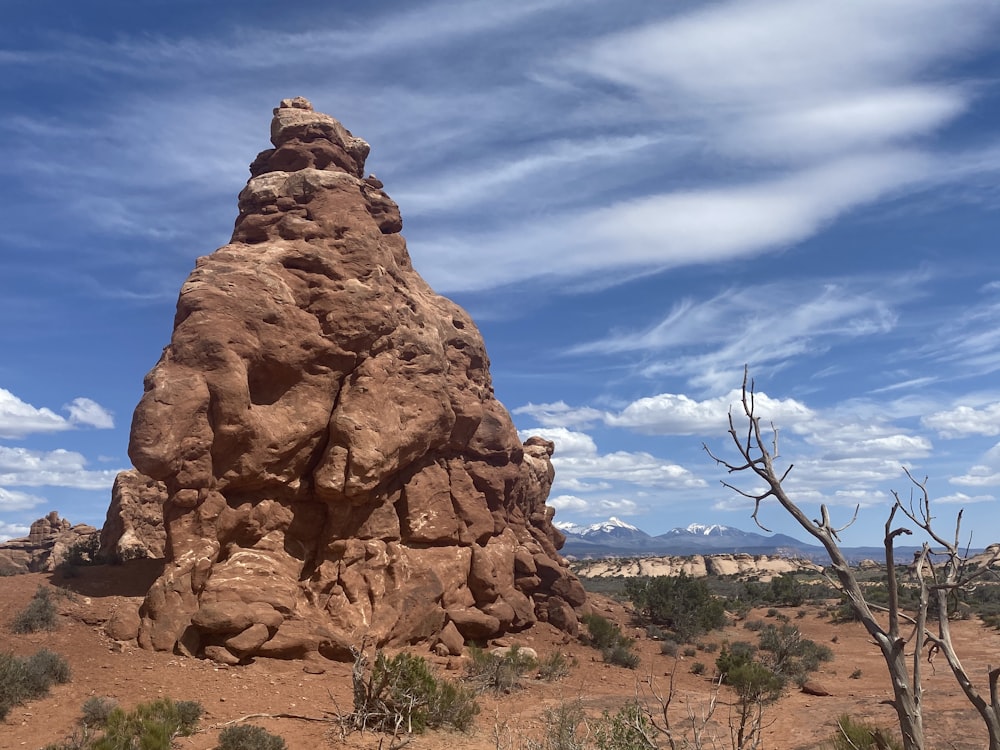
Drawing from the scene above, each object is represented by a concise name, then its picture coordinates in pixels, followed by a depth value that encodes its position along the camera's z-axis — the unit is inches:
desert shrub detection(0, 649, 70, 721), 418.9
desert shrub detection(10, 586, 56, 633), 538.9
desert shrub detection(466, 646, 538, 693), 586.9
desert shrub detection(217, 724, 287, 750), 378.6
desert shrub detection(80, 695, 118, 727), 405.1
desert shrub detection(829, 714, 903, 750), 373.7
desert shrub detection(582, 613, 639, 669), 752.3
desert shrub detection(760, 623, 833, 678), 741.9
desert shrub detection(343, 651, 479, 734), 436.8
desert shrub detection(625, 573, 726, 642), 963.3
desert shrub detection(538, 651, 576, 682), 654.5
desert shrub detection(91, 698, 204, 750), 355.9
